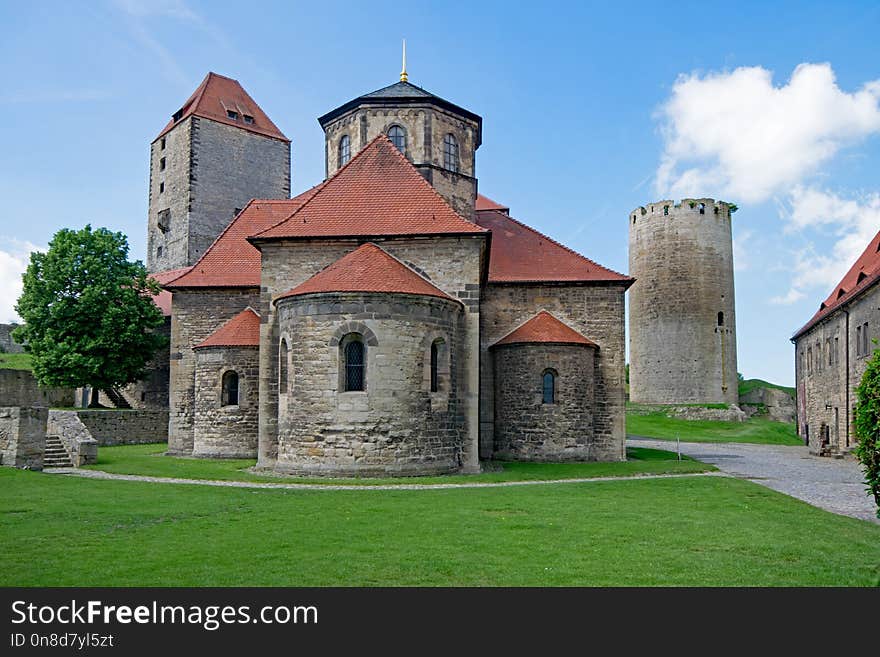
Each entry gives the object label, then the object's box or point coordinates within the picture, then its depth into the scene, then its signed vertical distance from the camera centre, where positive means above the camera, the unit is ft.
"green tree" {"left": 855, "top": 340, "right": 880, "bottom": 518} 36.91 -1.75
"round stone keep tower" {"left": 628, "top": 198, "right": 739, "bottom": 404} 168.86 +19.14
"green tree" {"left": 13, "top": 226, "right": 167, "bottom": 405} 117.29 +10.59
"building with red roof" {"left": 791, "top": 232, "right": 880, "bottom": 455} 95.30 +5.38
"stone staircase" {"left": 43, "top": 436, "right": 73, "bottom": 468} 69.26 -6.72
